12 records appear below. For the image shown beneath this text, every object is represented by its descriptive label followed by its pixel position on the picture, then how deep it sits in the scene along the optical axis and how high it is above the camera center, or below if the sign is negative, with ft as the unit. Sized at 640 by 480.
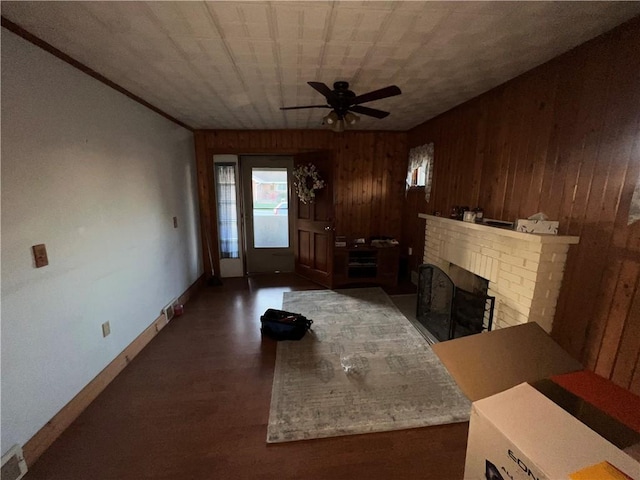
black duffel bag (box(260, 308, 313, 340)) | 8.93 -4.46
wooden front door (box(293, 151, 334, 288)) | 13.19 -1.83
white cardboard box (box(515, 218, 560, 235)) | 5.96 -0.68
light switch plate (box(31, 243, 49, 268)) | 5.00 -1.23
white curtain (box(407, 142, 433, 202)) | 11.71 +1.53
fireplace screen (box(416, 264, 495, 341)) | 7.84 -3.63
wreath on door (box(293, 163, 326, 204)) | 13.39 +0.55
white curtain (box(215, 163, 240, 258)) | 14.28 -0.98
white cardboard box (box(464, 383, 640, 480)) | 2.36 -2.32
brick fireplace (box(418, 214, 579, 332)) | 5.95 -1.79
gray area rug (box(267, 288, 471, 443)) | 5.80 -4.85
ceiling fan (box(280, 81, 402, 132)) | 6.13 +2.28
